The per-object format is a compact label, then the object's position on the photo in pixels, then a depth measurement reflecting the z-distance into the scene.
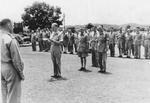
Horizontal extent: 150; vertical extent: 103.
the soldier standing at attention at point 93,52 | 13.17
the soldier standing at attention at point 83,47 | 11.98
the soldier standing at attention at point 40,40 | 23.14
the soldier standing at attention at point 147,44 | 16.52
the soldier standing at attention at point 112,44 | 18.11
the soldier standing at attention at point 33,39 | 23.78
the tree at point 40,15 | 25.36
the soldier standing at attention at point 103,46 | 11.16
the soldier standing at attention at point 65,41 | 21.17
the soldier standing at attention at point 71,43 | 21.10
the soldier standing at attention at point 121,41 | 18.30
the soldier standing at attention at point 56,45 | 9.88
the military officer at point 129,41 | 17.67
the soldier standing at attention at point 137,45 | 16.77
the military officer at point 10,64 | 5.20
